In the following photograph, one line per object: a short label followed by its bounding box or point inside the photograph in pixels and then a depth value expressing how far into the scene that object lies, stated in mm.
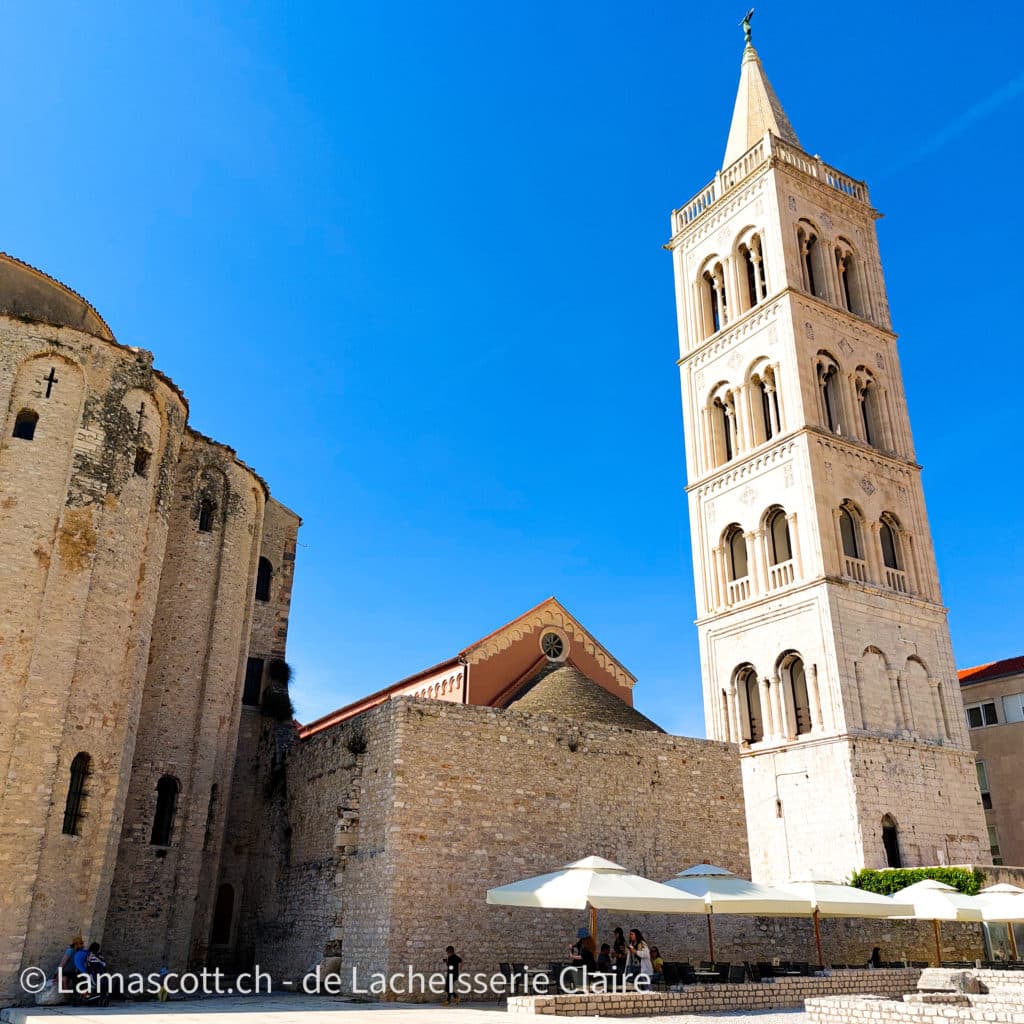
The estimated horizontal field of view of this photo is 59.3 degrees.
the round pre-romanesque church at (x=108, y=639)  17016
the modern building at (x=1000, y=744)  32750
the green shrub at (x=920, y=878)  22938
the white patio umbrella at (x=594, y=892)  14016
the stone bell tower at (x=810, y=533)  26406
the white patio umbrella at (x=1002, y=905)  18766
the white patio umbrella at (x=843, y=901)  16812
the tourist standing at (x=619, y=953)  16141
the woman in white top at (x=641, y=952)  14773
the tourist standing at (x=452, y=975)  15203
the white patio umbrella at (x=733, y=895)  15461
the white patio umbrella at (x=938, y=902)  18656
